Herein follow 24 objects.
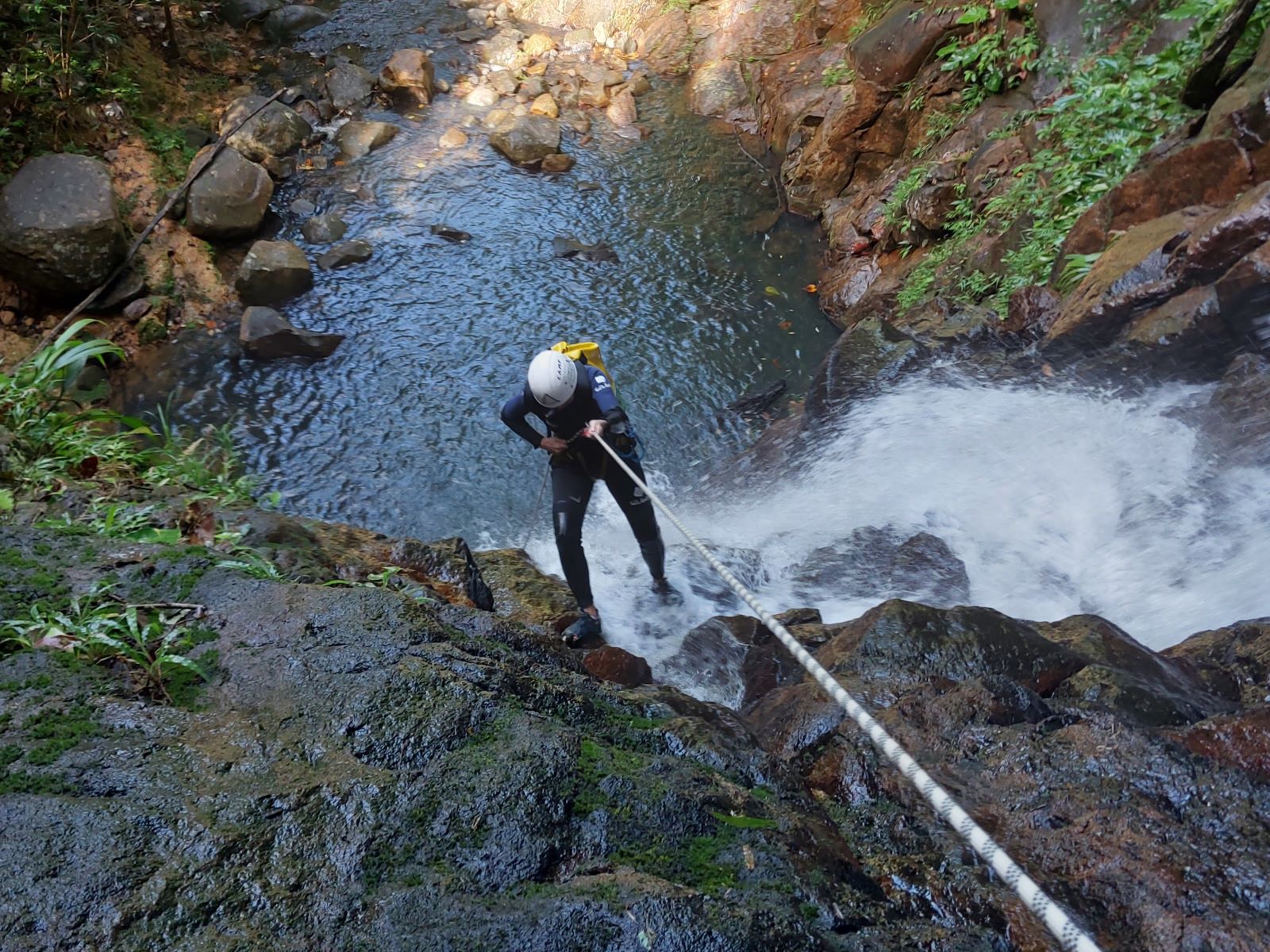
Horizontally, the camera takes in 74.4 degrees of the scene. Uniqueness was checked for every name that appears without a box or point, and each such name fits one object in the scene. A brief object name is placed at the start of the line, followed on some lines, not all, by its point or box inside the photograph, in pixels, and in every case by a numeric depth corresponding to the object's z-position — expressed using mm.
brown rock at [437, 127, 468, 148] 13836
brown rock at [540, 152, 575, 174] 13609
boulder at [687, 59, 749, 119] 15398
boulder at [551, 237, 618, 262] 11742
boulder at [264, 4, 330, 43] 15234
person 5148
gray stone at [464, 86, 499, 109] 15039
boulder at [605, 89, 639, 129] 15133
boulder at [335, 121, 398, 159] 13164
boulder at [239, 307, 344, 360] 9484
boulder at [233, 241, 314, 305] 10148
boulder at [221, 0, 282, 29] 14852
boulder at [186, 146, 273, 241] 10547
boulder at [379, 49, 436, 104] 14570
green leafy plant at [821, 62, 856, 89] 12562
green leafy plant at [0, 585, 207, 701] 2410
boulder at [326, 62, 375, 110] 14055
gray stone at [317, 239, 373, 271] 11016
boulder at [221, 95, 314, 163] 12236
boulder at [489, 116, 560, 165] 13617
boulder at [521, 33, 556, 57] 16500
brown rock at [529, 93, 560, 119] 14898
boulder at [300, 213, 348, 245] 11352
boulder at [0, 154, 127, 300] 8750
